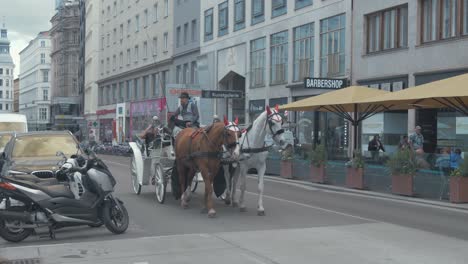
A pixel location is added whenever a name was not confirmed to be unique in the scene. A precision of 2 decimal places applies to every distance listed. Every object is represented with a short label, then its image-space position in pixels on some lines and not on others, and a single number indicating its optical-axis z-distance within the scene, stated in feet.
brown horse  37.91
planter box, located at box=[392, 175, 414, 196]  53.31
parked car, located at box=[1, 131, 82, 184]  37.83
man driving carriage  45.62
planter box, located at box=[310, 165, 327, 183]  66.23
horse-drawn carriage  45.14
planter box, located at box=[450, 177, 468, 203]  48.26
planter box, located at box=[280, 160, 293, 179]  72.90
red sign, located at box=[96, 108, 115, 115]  233.47
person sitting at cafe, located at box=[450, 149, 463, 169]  51.23
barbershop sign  84.84
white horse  38.45
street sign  104.22
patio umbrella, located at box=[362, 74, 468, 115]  49.04
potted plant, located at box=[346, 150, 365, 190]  60.23
